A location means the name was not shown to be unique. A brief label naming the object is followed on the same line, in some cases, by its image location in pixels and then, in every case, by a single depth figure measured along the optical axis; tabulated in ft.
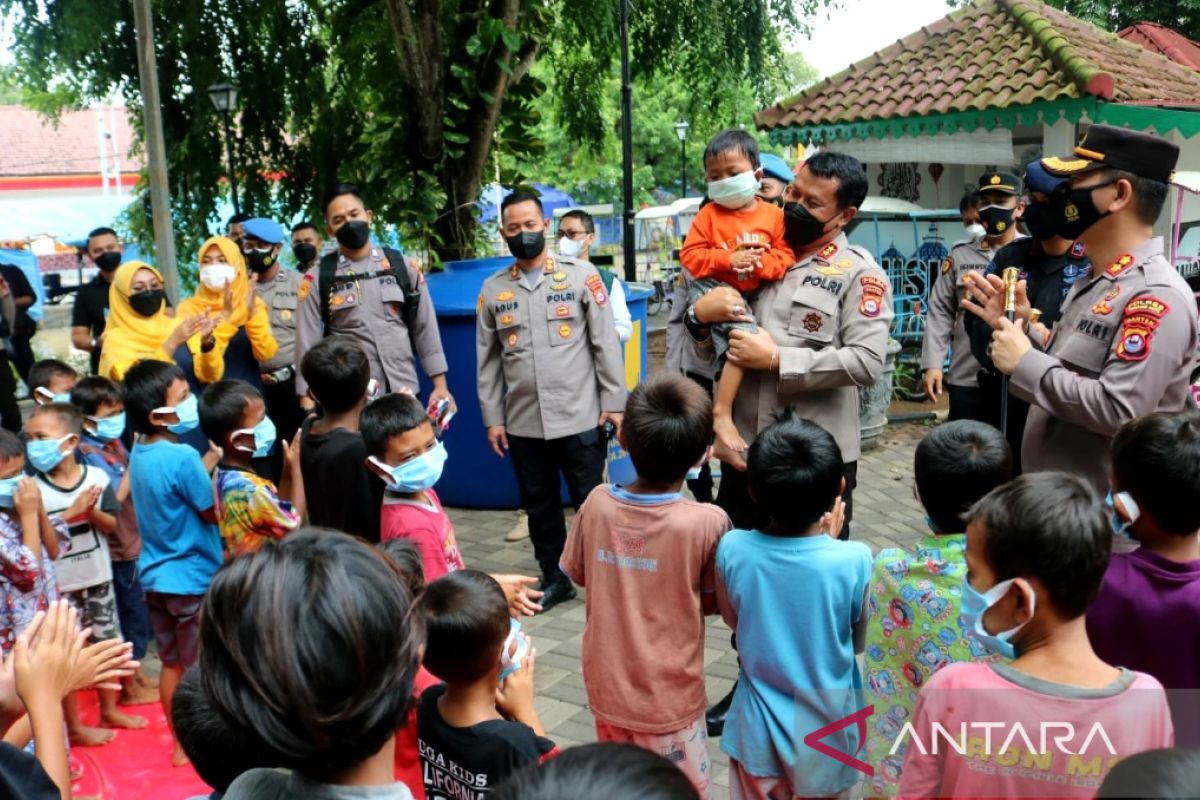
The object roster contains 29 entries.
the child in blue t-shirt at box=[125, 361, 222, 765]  11.48
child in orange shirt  11.19
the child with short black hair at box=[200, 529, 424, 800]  4.23
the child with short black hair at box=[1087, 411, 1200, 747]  6.47
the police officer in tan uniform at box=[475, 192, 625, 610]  15.33
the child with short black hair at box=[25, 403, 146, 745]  11.69
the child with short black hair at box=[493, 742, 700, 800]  3.34
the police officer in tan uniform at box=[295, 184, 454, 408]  16.06
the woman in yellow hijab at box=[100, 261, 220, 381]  16.03
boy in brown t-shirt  8.48
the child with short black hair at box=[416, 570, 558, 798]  6.18
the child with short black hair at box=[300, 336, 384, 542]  11.14
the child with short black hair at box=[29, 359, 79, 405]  14.56
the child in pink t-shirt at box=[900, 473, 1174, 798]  5.21
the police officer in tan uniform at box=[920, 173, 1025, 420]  16.06
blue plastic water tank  19.70
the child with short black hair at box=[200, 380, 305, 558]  10.82
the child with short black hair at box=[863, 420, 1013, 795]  7.30
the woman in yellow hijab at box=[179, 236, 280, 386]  17.06
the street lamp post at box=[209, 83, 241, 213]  28.35
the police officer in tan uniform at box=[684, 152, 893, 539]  10.80
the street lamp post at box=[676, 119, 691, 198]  89.97
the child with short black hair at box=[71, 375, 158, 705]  13.15
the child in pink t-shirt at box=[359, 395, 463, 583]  10.00
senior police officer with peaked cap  8.73
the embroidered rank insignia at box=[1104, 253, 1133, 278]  9.18
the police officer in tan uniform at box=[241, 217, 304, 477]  17.81
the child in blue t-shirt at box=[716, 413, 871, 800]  7.79
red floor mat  11.04
